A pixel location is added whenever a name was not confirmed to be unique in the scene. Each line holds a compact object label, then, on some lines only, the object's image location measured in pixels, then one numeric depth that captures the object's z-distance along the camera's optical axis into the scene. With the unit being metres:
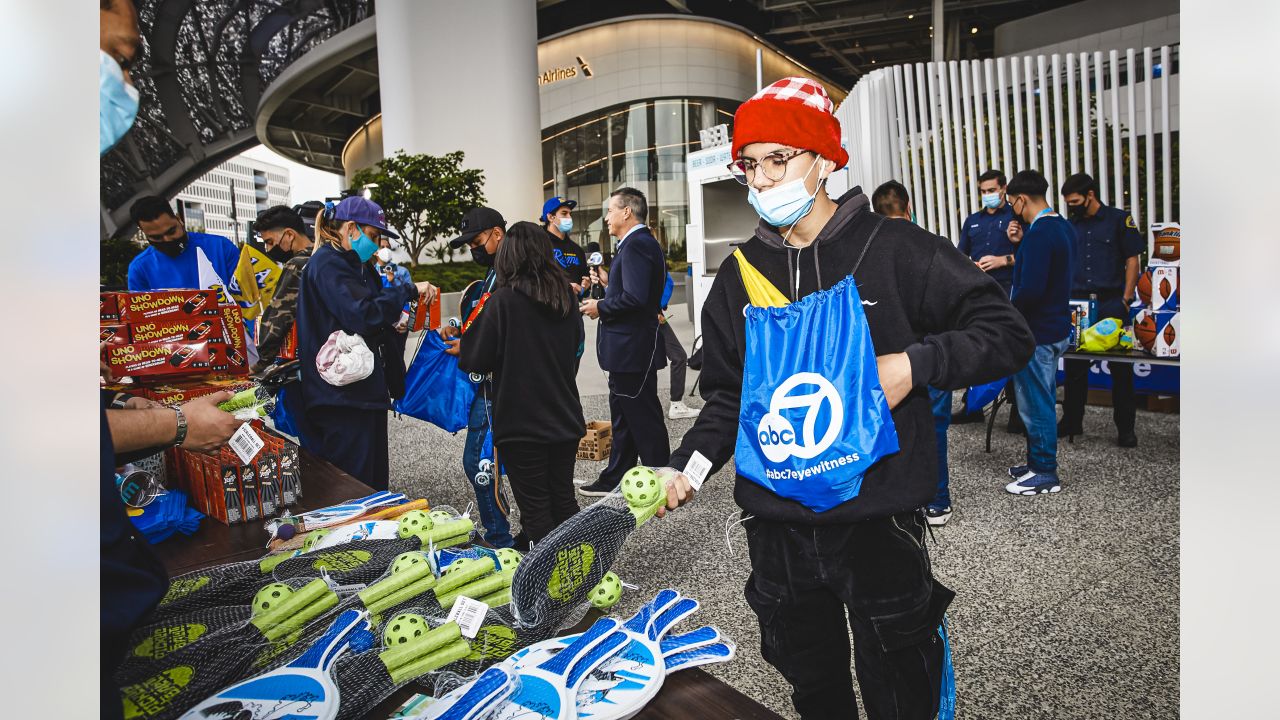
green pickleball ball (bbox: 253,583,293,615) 1.84
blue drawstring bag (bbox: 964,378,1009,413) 5.70
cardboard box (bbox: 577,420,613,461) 6.07
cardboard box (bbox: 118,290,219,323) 3.13
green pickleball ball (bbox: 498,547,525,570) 2.05
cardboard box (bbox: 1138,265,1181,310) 5.67
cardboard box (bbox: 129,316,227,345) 3.18
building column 20.69
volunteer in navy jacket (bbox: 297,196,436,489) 3.47
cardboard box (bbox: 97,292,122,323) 3.14
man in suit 4.63
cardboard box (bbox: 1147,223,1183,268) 6.19
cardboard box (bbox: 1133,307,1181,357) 5.45
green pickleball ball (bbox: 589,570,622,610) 1.98
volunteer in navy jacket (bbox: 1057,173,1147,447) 6.12
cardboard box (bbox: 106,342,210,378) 3.07
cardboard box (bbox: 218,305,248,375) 3.45
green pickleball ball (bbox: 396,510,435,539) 2.29
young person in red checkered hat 1.68
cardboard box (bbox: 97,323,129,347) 3.07
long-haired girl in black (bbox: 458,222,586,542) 3.54
